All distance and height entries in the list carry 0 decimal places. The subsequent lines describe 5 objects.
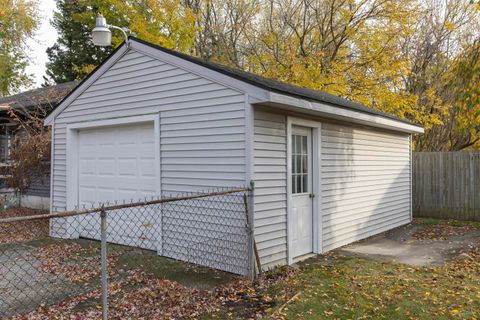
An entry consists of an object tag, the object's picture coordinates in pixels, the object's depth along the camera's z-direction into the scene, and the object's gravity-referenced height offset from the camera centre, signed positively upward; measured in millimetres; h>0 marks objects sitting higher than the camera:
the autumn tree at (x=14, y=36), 20047 +7353
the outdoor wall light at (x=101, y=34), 6875 +2473
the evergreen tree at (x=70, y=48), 23422 +7854
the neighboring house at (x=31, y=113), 12016 +1721
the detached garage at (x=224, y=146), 5520 +412
